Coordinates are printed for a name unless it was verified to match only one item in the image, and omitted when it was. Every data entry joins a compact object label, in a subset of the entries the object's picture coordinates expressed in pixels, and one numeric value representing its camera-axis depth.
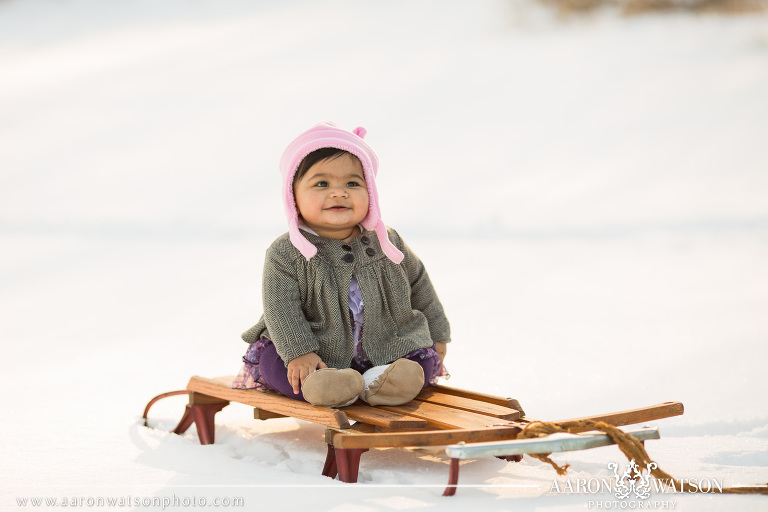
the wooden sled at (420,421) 4.09
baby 5.00
